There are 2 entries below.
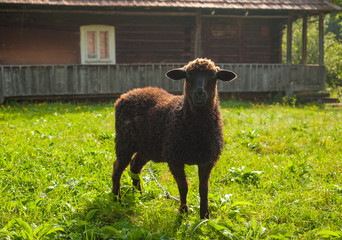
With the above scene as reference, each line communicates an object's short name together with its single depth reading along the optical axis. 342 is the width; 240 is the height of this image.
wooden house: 13.45
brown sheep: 3.54
